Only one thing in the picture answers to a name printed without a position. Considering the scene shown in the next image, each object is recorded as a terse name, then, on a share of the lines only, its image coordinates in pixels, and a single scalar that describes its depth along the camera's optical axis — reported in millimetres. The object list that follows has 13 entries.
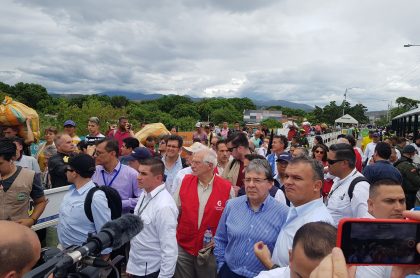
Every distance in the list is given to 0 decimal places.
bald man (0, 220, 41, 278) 1547
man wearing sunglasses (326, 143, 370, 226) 3875
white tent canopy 35684
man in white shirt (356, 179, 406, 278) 2758
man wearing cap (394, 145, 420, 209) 6906
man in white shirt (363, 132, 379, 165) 10313
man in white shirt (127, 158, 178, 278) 3320
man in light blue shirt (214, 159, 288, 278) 3072
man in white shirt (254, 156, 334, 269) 2688
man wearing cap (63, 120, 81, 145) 7778
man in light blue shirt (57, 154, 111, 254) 3363
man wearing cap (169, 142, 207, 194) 4925
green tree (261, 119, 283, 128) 51109
